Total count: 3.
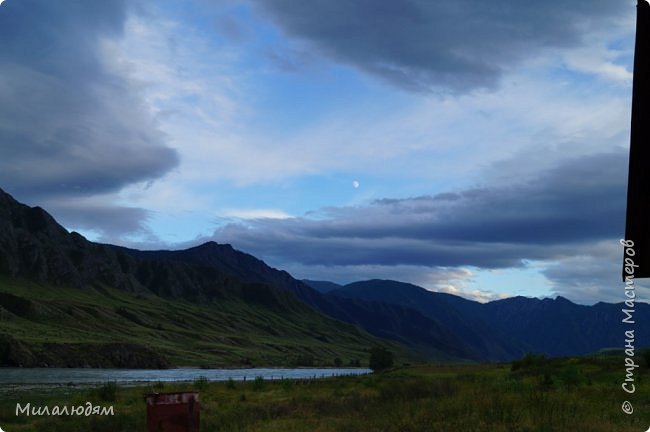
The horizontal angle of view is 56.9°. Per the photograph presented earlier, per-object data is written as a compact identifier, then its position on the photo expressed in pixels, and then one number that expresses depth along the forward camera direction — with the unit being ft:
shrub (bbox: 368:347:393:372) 428.56
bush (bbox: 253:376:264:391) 160.14
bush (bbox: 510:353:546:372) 199.02
